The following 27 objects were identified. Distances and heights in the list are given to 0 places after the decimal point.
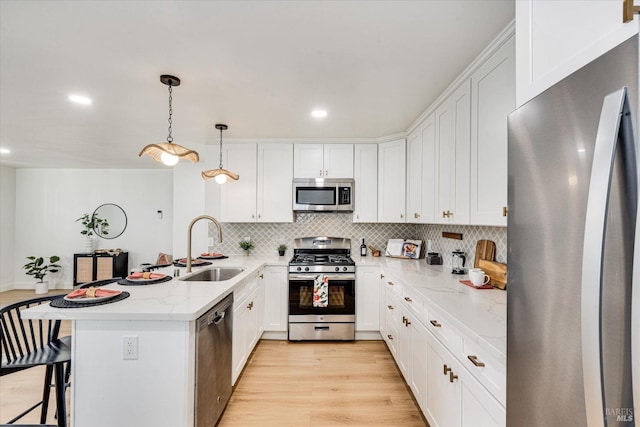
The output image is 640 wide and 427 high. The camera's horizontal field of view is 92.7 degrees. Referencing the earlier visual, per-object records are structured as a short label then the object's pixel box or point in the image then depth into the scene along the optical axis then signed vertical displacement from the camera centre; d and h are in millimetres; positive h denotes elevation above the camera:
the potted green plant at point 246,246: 4152 -379
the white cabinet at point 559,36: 621 +445
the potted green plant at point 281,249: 4164 -417
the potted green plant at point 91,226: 6191 -195
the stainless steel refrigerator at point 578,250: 542 -61
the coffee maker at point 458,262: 2667 -372
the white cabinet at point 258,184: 3955 +444
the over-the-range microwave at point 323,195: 3881 +309
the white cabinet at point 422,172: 2805 +486
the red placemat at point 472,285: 2102 -455
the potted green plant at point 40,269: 5887 -1050
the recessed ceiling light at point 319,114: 2928 +1036
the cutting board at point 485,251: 2330 -236
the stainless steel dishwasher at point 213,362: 1736 -916
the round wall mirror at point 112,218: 6348 -27
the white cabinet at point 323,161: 3943 +754
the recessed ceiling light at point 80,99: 2643 +1033
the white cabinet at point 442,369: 1226 -779
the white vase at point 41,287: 5961 -1394
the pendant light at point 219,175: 3158 +447
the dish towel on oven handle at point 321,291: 3461 -818
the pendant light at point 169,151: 2188 +483
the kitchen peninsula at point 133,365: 1598 -781
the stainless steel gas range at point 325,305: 3498 -970
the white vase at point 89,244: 6182 -563
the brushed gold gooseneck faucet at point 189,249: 2562 -270
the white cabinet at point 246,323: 2467 -989
